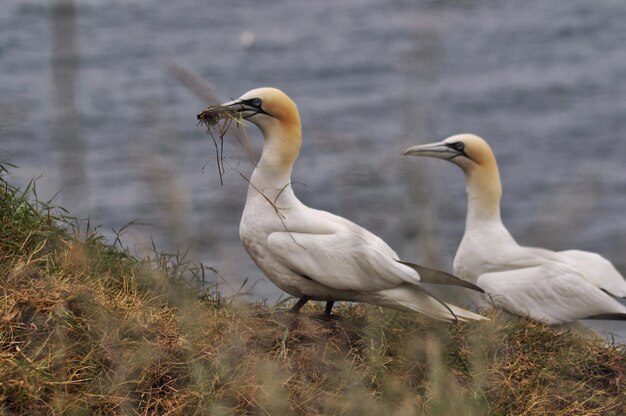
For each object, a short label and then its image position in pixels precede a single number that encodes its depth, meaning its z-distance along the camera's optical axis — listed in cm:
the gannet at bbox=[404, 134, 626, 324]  1240
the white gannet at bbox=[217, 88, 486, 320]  1011
